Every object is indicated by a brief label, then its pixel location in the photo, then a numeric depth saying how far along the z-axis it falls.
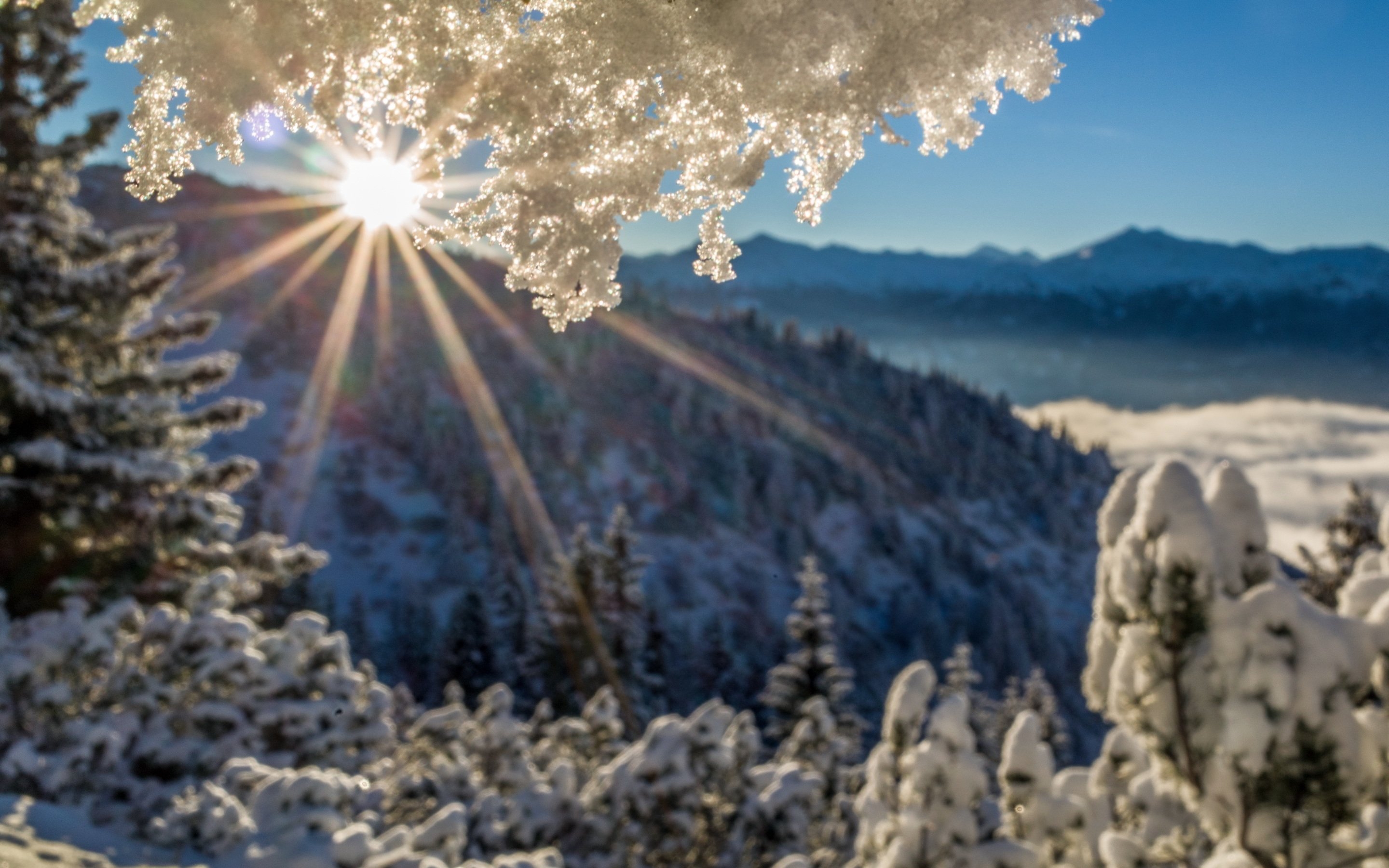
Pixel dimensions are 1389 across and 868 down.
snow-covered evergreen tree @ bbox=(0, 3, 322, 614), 10.00
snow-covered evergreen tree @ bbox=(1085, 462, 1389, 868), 4.33
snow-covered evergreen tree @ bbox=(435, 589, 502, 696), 47.44
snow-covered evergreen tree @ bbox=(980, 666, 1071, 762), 41.62
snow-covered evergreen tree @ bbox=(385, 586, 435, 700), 62.09
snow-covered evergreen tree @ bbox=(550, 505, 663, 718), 35.22
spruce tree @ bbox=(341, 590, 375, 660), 58.59
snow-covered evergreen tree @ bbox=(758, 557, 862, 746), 28.16
